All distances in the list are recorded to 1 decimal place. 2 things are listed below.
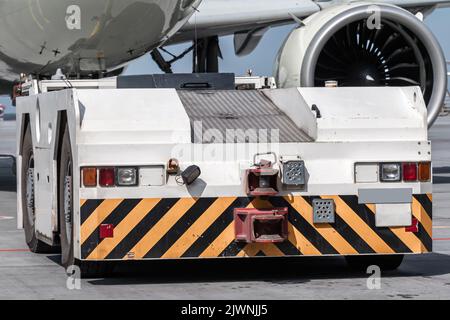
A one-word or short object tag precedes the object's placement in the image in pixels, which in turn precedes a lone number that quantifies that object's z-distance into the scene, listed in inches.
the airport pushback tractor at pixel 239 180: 613.9
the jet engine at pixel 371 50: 1103.6
